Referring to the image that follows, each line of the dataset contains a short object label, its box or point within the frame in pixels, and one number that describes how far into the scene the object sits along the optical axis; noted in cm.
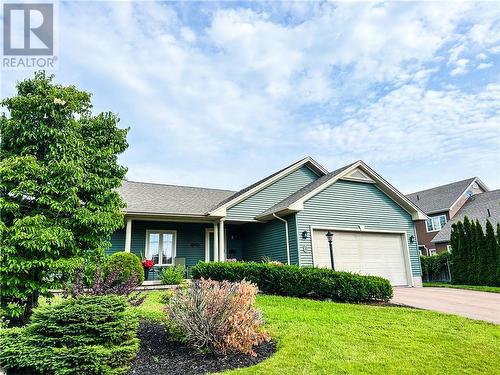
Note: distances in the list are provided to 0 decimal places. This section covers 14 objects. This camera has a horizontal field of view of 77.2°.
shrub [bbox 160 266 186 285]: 1281
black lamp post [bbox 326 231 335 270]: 1146
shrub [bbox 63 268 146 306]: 460
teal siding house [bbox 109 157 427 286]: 1342
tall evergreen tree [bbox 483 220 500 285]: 1756
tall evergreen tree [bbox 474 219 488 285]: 1805
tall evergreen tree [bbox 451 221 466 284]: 1939
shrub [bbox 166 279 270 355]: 457
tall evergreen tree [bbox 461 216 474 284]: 1884
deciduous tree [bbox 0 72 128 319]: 526
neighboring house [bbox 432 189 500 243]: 2431
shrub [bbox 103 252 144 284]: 1036
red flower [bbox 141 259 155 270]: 1323
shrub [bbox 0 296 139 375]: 364
